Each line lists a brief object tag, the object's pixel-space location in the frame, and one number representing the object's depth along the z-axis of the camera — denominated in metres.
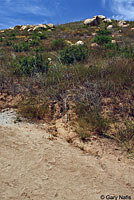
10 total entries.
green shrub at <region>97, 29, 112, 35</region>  14.04
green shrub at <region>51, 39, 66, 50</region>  9.70
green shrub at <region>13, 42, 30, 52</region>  9.50
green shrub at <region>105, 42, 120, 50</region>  7.89
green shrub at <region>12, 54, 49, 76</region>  5.64
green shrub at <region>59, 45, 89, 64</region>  6.54
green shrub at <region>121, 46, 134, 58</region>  5.89
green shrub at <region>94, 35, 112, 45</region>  10.23
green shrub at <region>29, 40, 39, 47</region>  11.24
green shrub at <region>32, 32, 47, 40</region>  14.06
